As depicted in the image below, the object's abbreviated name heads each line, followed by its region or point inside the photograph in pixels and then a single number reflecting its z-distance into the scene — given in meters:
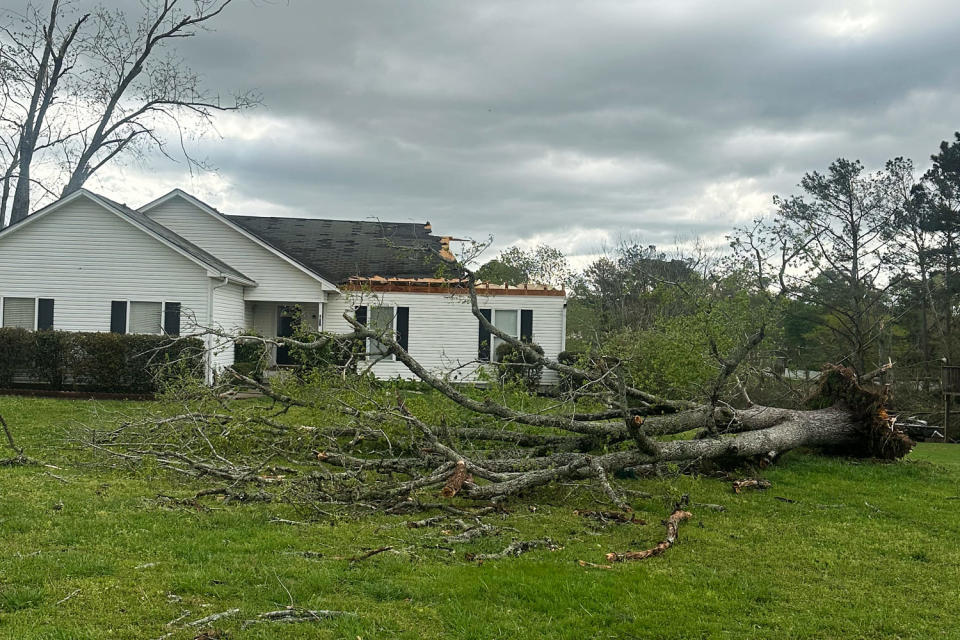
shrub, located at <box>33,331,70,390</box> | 14.94
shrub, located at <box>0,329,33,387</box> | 14.94
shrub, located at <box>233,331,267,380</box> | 16.00
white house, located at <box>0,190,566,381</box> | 16.48
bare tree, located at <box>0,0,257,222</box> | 25.53
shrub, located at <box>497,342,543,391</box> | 17.50
